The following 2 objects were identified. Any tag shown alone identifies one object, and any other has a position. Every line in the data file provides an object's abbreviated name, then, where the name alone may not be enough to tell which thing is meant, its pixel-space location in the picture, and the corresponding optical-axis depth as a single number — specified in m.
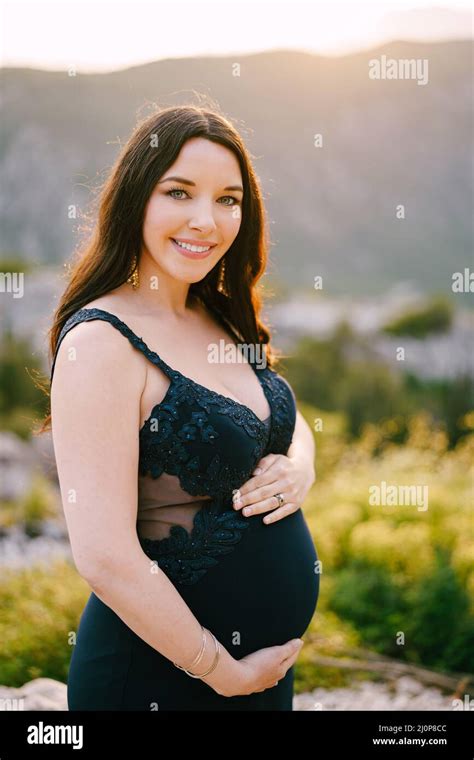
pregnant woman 1.56
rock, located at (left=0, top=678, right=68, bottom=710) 2.75
